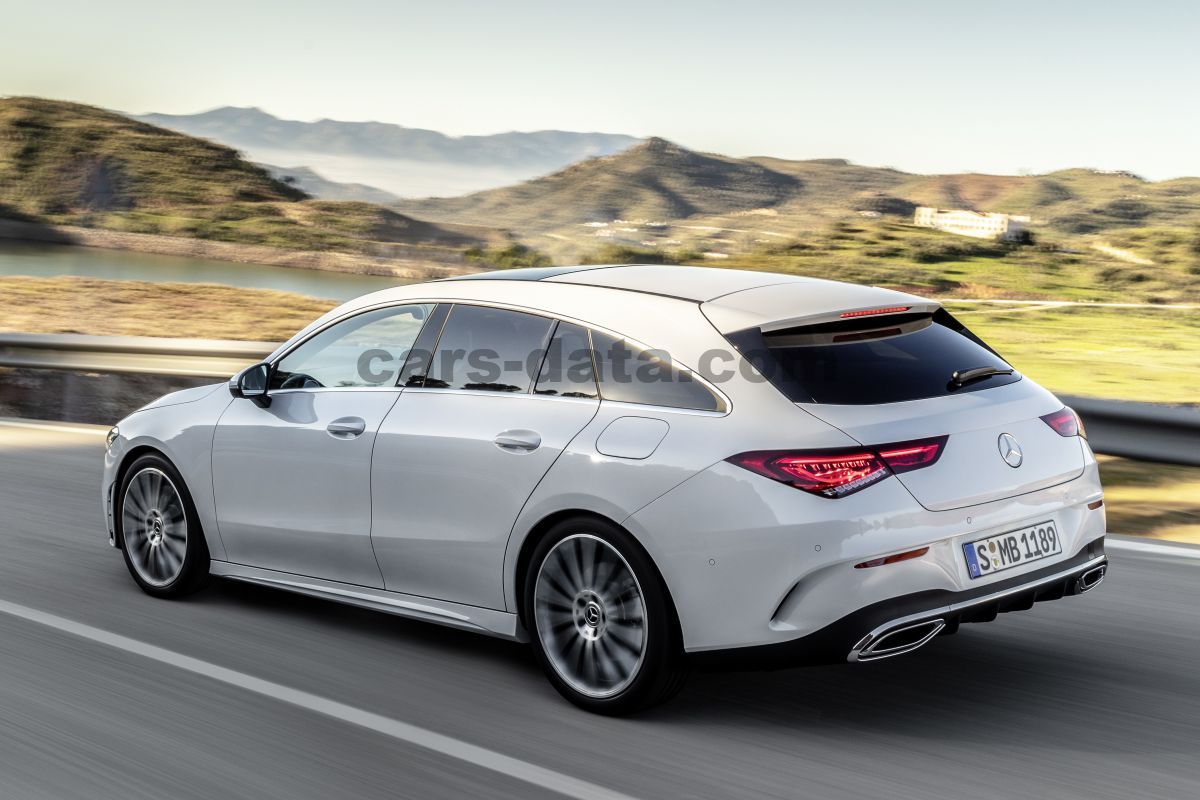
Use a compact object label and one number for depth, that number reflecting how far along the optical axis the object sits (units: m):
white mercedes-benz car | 3.89
